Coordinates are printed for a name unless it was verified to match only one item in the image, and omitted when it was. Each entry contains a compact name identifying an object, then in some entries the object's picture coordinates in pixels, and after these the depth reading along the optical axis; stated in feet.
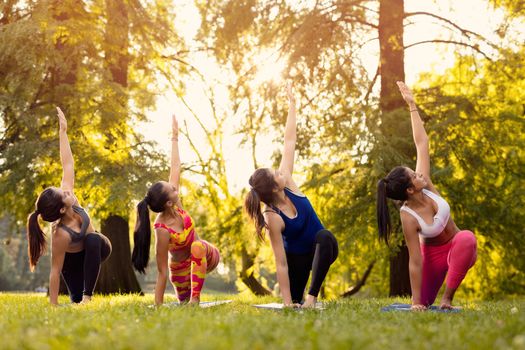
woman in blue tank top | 19.17
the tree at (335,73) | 37.42
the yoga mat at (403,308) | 18.19
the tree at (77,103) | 36.45
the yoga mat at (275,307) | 18.32
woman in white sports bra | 18.35
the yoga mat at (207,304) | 20.51
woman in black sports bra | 21.76
